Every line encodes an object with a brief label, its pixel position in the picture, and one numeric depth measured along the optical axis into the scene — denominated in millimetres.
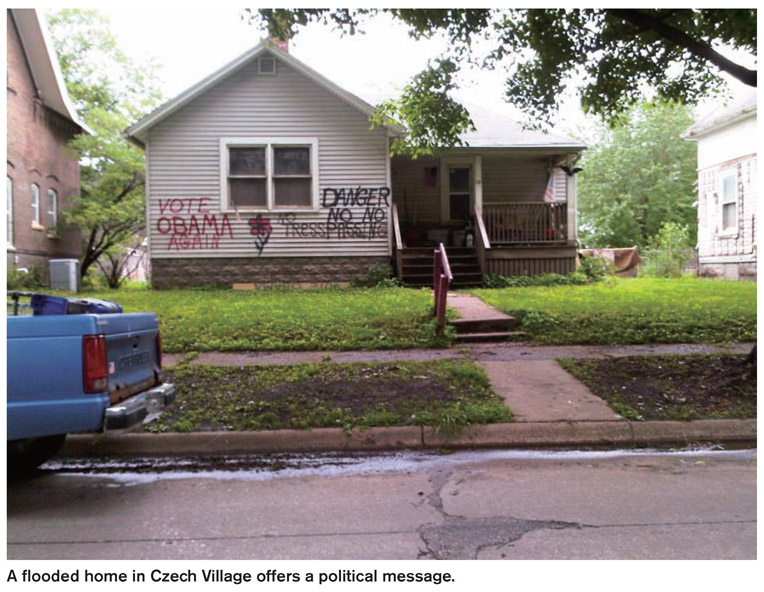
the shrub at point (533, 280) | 14859
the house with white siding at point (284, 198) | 15484
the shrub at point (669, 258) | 21859
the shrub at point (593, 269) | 16156
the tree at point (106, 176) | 20781
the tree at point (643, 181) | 37969
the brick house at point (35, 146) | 18500
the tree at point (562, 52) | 7777
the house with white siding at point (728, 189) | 18078
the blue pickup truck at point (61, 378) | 3953
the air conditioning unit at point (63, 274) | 18641
